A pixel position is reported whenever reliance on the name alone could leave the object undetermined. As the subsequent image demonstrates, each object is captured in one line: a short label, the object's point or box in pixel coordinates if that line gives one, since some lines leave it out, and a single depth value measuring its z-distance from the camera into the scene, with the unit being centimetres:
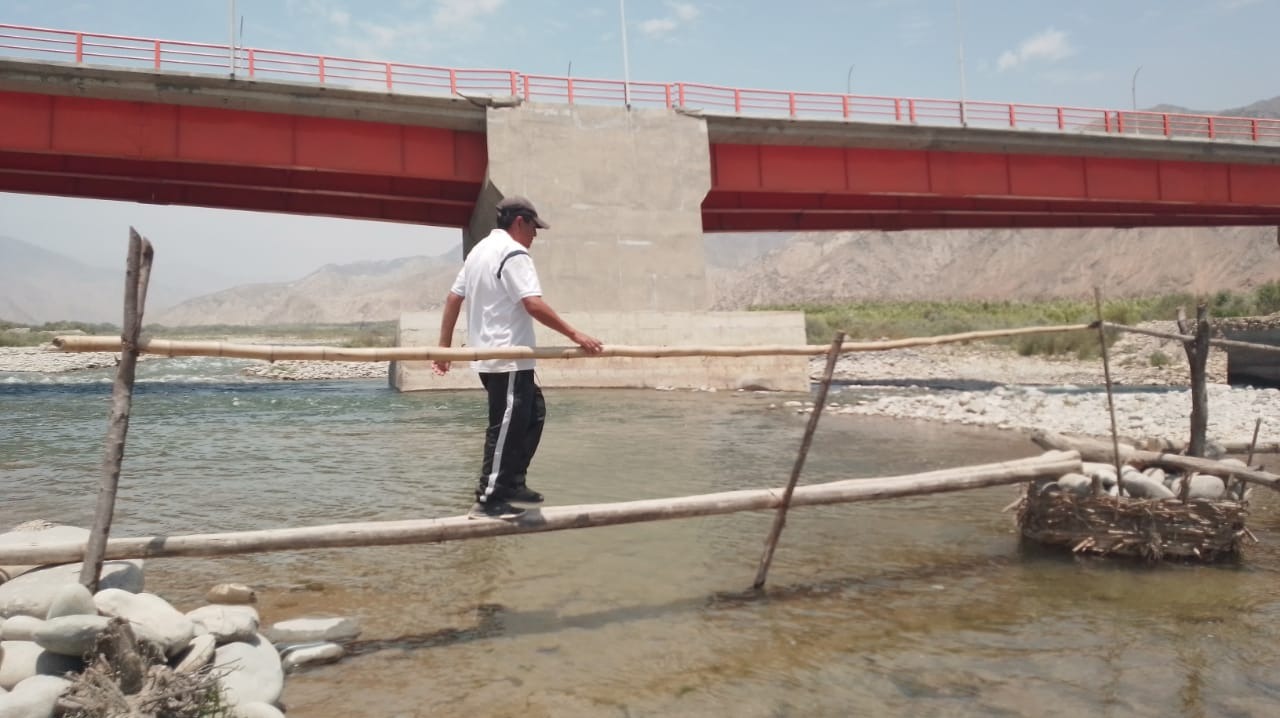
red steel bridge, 2081
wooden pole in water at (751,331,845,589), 502
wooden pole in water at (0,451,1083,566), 410
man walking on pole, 454
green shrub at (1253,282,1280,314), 3582
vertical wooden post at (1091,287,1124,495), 562
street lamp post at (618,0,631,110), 2448
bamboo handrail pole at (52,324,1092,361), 421
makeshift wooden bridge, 390
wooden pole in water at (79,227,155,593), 378
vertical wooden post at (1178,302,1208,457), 667
